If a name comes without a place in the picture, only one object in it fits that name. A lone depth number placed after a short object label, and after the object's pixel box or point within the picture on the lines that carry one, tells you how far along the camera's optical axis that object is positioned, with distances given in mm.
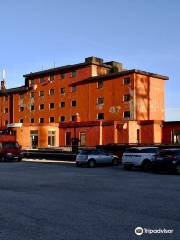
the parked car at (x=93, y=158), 24269
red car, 31123
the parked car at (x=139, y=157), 21144
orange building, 46067
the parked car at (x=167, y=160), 18995
